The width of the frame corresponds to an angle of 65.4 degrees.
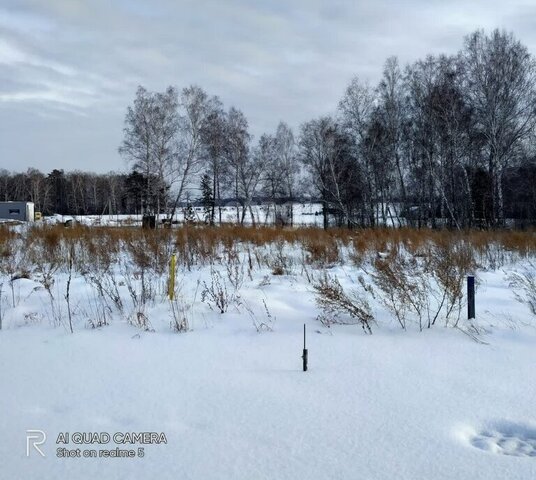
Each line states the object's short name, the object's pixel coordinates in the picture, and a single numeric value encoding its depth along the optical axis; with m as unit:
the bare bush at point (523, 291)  4.62
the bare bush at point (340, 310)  4.17
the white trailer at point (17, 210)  45.94
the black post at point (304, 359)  3.10
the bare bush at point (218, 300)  4.71
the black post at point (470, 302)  4.27
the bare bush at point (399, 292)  4.29
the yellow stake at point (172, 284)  5.08
